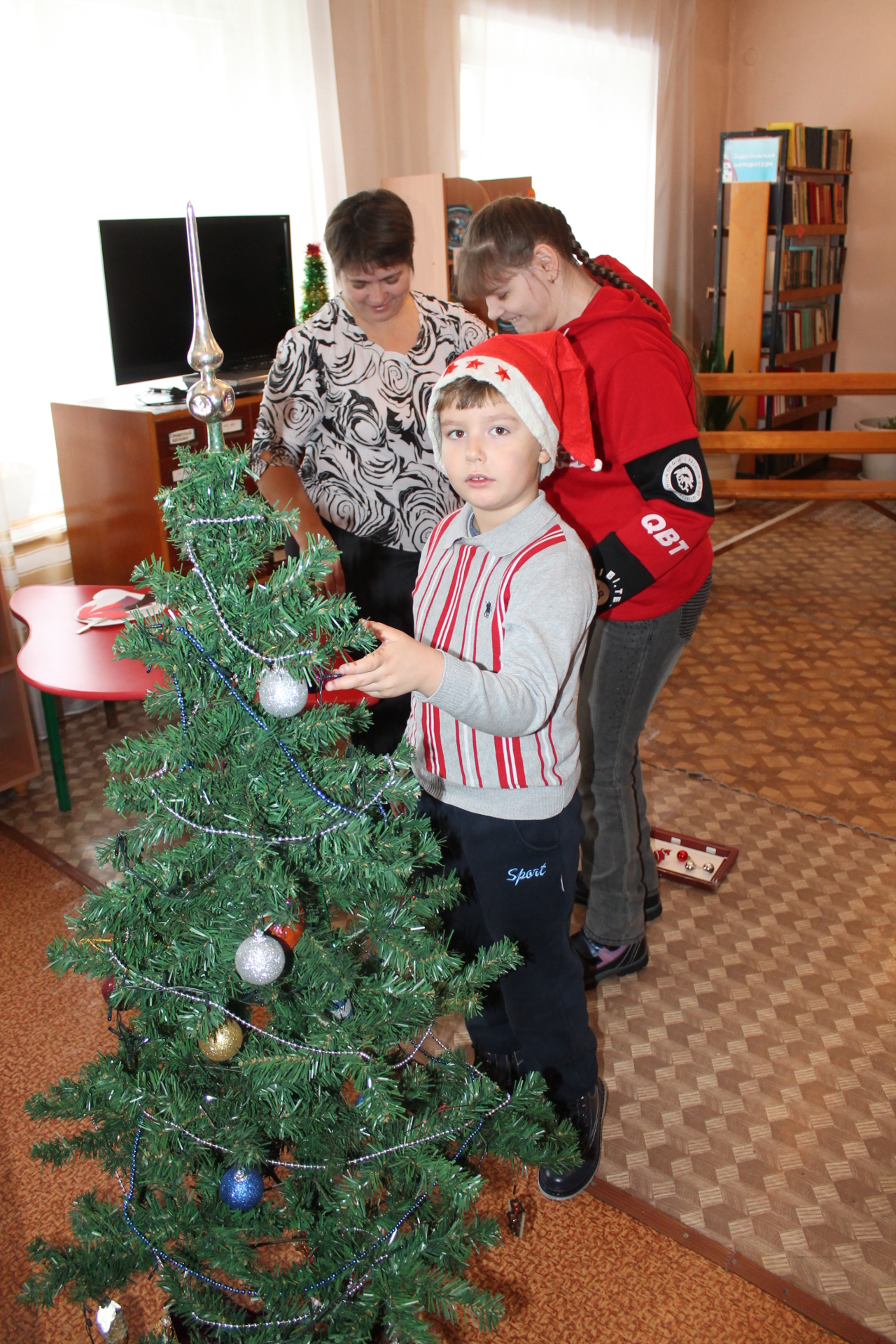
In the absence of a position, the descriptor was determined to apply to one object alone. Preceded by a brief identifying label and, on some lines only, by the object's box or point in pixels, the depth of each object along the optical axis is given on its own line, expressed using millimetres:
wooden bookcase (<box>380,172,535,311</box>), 3391
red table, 2057
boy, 1002
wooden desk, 2795
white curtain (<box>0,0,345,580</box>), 2750
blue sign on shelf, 4996
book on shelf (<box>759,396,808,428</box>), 5734
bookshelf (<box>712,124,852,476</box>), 5117
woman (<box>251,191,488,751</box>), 1876
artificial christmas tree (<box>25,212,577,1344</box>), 872
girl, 1390
